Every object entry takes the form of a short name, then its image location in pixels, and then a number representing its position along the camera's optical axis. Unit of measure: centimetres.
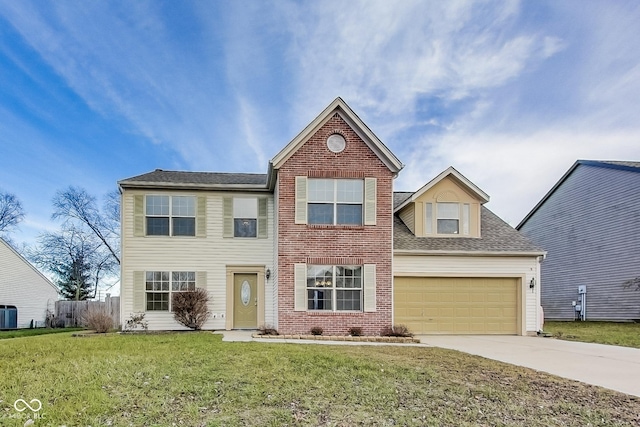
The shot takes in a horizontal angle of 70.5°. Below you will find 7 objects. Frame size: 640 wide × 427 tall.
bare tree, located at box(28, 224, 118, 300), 3284
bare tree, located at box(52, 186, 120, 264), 3184
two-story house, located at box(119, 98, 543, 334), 1411
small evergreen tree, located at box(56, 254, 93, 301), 3331
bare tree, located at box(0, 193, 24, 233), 3453
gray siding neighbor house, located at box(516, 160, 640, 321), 2058
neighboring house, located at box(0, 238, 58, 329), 2388
